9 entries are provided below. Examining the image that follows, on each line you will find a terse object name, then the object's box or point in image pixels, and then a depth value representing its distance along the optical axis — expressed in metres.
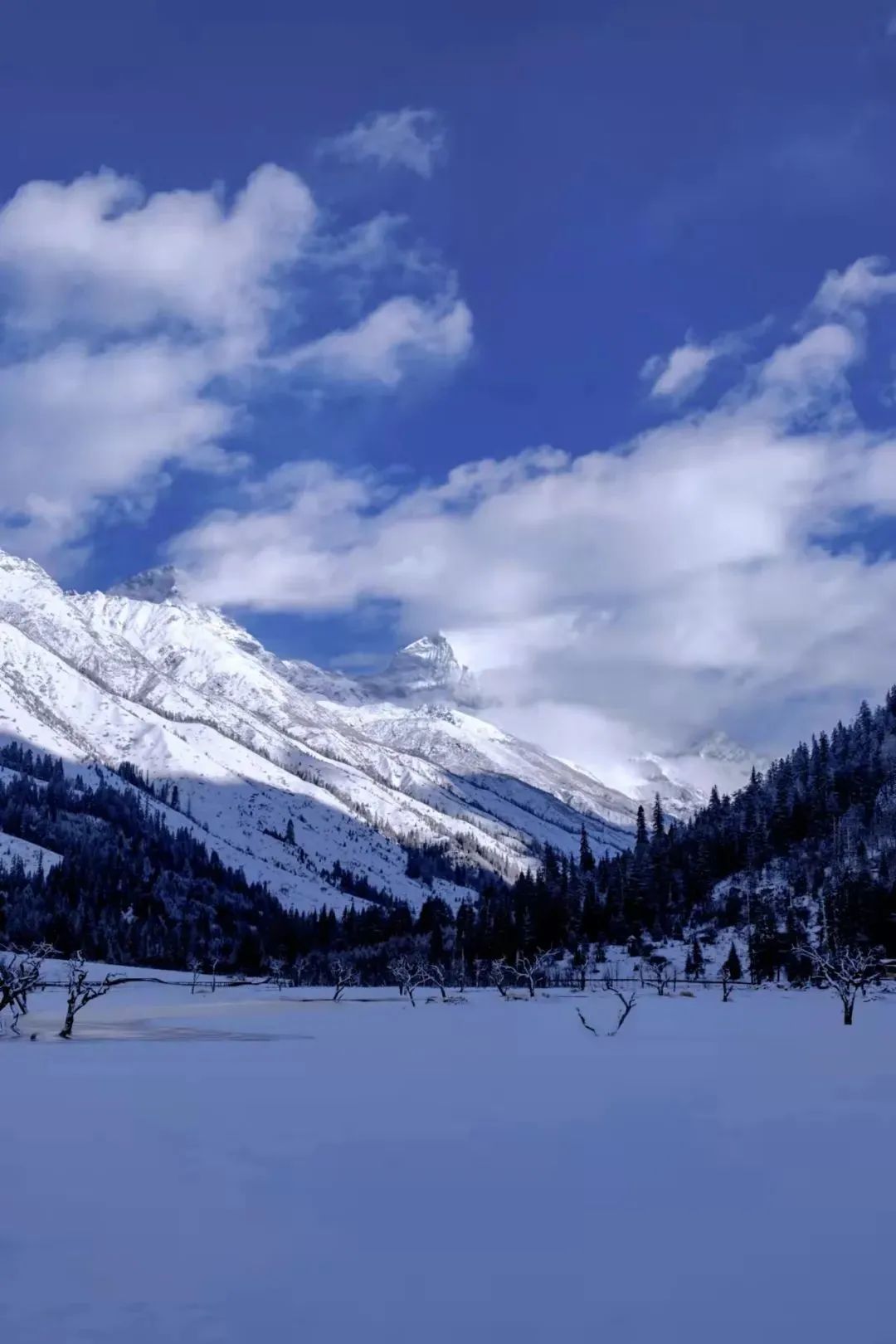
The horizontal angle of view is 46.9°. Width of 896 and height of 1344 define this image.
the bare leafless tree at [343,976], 123.27
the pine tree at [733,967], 148.50
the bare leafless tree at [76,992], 63.59
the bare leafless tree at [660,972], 145.88
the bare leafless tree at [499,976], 118.06
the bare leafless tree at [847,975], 72.50
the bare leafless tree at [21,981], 61.62
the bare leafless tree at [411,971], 116.88
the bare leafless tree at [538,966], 137.21
